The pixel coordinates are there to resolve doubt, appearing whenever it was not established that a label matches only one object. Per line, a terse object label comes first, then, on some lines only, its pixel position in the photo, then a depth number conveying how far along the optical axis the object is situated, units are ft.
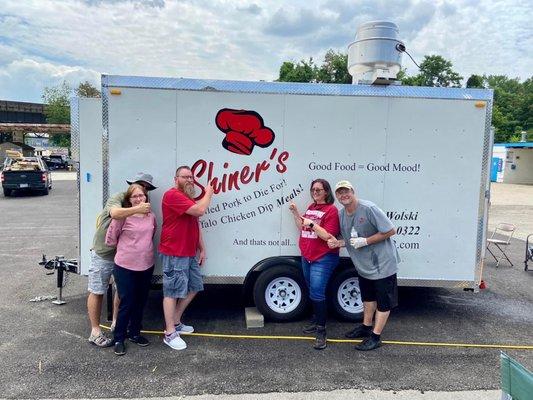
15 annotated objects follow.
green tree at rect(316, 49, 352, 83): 116.06
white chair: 26.35
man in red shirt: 13.11
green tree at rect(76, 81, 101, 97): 151.31
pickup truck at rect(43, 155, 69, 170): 138.74
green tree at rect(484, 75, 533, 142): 157.38
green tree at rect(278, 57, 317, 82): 121.70
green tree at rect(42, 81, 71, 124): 171.83
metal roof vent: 15.62
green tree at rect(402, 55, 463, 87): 133.08
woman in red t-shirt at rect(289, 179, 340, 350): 13.58
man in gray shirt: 13.10
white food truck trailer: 14.65
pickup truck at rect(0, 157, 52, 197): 57.47
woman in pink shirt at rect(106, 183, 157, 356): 12.94
